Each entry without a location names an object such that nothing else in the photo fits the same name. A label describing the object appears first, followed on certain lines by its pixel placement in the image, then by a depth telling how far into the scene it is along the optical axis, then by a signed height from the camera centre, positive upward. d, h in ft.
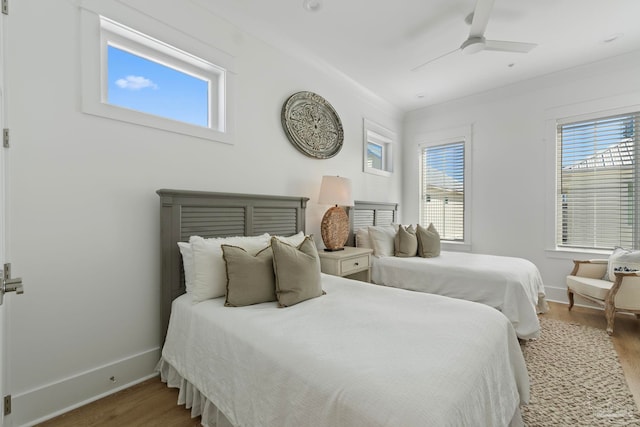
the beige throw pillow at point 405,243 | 11.13 -1.32
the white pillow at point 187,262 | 6.11 -1.16
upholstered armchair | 8.66 -2.50
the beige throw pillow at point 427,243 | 11.16 -1.30
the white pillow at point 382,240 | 11.15 -1.20
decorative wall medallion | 9.86 +3.20
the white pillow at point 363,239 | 11.45 -1.17
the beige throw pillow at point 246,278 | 5.56 -1.37
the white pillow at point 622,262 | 9.38 -1.72
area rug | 5.31 -3.84
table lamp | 9.91 +0.04
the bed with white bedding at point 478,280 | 8.03 -2.25
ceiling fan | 7.55 +4.78
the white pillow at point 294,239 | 7.50 -0.80
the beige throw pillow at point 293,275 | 5.67 -1.34
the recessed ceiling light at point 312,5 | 7.63 +5.61
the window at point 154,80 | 5.83 +3.20
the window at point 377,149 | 13.79 +3.28
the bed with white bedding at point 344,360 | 3.01 -1.93
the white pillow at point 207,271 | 5.87 -1.27
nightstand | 9.10 -1.73
